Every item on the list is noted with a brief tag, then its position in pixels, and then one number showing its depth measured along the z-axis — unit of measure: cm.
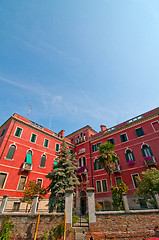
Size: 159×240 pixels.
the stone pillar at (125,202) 906
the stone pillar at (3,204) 1015
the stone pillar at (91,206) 869
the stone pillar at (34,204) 959
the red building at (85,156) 1723
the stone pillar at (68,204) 882
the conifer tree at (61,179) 1337
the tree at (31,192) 1477
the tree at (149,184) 1251
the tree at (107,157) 1732
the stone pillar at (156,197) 946
